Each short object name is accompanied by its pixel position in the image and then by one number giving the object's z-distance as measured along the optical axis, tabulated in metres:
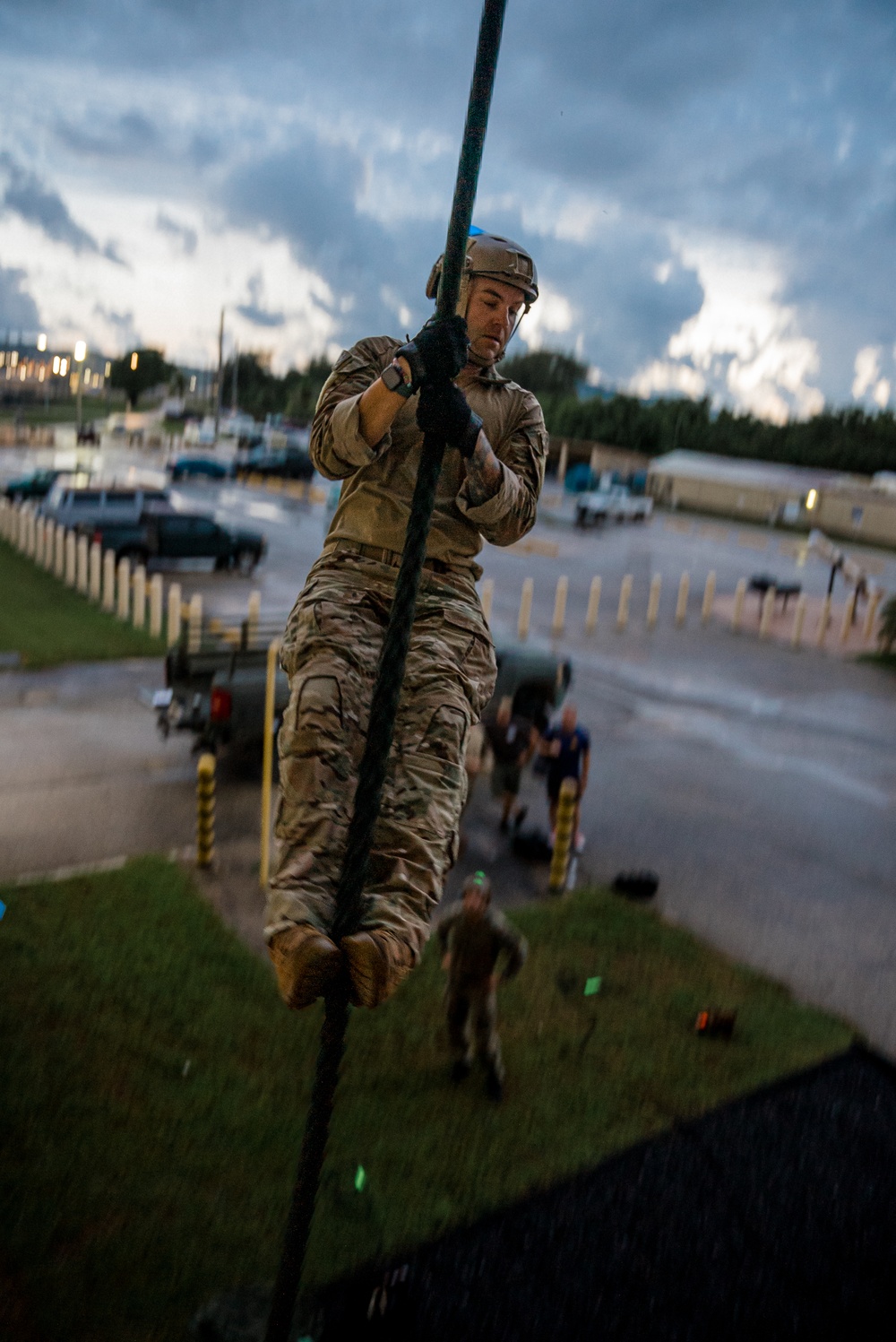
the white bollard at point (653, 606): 26.09
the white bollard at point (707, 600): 27.55
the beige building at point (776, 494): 53.31
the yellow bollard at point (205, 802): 10.67
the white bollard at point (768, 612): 27.28
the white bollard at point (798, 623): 25.98
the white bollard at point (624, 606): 25.98
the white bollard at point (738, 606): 27.38
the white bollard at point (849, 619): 27.59
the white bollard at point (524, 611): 23.61
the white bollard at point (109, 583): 22.17
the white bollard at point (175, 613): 19.31
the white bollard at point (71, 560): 23.80
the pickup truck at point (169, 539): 26.05
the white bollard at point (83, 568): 23.44
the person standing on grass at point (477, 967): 7.58
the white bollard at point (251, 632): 14.13
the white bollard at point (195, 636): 13.90
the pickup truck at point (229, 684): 12.93
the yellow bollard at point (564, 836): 11.10
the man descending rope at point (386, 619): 3.02
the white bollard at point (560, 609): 25.00
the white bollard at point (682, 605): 27.45
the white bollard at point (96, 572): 22.64
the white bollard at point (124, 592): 21.32
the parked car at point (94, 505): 27.34
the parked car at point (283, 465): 50.81
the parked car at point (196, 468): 48.97
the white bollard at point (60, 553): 24.70
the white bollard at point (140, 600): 20.88
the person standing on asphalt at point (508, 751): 12.33
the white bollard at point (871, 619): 27.54
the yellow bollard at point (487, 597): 24.36
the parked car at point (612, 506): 45.12
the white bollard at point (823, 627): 26.66
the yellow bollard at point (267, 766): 10.03
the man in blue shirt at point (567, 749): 12.00
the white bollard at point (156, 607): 20.50
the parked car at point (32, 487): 34.22
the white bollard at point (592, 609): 25.31
